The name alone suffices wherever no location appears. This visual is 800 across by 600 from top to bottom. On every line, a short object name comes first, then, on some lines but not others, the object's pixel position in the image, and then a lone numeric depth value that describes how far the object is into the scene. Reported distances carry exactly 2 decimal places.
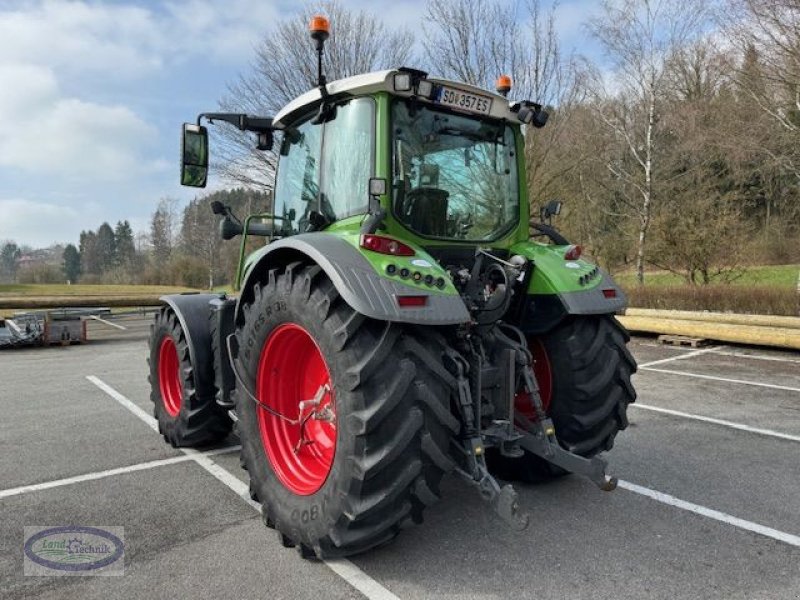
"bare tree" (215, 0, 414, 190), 16.98
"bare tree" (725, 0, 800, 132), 11.43
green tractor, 2.48
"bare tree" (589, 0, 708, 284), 17.00
